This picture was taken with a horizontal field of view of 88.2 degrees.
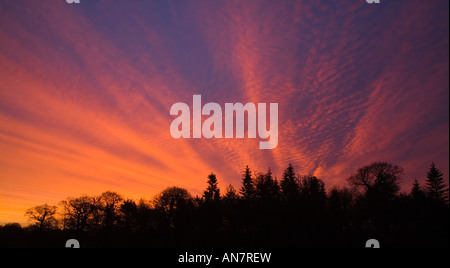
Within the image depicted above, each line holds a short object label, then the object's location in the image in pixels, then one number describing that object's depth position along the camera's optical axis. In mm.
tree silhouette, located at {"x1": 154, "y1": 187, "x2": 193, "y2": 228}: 84562
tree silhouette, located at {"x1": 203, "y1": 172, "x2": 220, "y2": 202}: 63706
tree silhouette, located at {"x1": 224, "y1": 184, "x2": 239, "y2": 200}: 64088
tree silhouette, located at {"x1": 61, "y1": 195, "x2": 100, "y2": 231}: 88000
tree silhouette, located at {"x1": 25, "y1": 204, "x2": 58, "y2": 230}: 101125
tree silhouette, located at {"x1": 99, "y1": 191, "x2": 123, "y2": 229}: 84938
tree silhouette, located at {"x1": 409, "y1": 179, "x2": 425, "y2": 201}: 55338
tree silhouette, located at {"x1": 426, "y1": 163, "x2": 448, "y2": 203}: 66938
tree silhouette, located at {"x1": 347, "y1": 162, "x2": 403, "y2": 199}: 61438
